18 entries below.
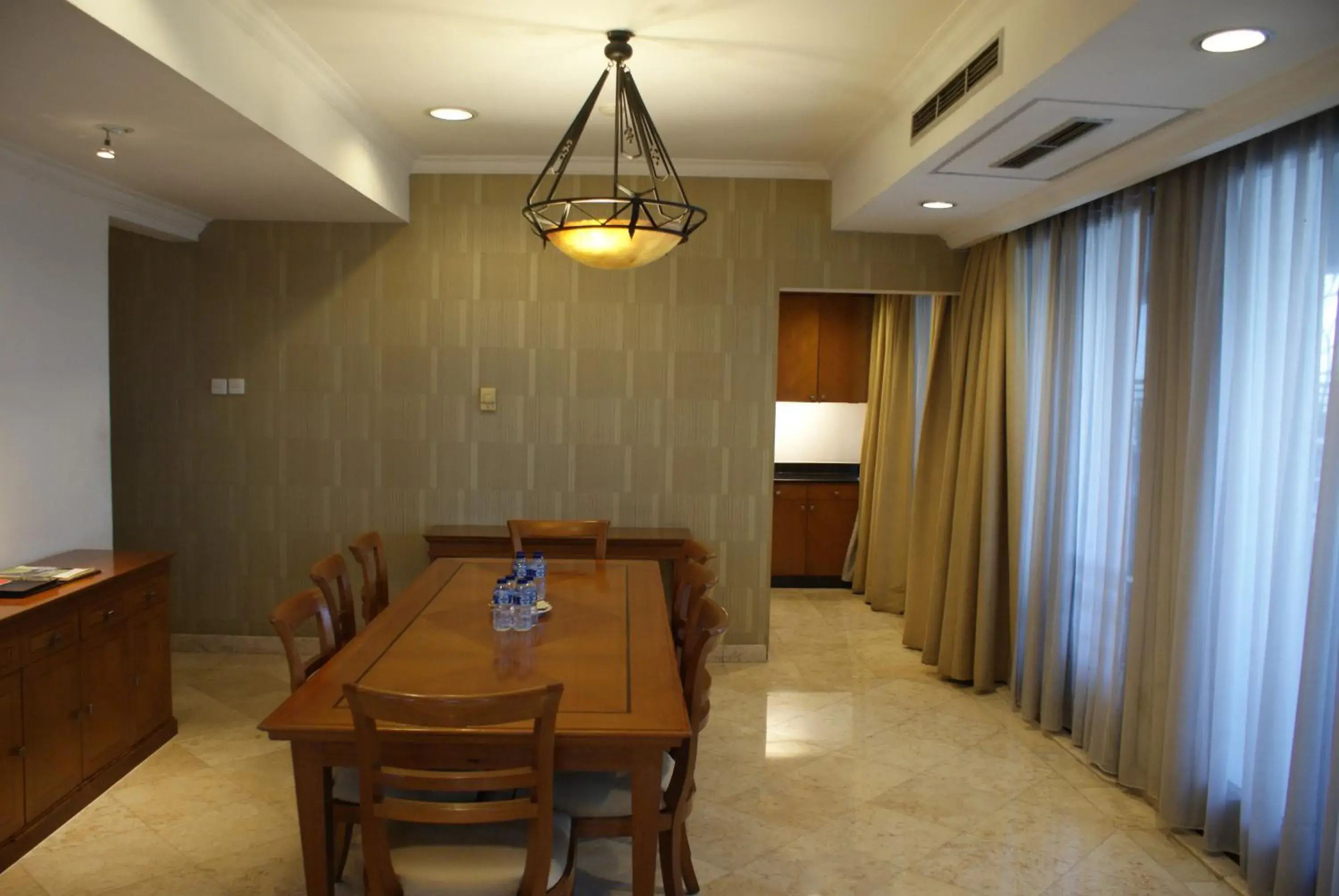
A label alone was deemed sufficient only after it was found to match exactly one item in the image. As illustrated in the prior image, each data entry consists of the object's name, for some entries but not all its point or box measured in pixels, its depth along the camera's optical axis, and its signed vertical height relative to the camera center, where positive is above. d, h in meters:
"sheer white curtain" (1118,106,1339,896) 2.89 -0.37
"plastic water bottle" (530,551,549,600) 3.49 -0.68
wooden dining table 2.35 -0.82
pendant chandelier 3.04 +0.56
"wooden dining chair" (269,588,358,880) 2.67 -0.84
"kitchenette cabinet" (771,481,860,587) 7.25 -1.02
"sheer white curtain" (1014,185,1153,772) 3.90 -0.24
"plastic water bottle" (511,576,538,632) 3.18 -0.74
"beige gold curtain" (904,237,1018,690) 4.89 -0.55
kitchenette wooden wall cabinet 7.18 +0.36
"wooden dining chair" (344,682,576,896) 2.08 -0.96
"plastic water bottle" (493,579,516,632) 3.18 -0.74
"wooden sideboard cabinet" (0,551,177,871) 3.17 -1.17
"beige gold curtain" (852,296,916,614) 6.72 -0.46
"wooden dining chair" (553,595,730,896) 2.65 -1.16
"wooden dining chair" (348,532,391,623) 3.79 -0.77
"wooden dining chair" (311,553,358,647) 3.29 -0.76
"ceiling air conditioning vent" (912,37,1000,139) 2.97 +1.08
